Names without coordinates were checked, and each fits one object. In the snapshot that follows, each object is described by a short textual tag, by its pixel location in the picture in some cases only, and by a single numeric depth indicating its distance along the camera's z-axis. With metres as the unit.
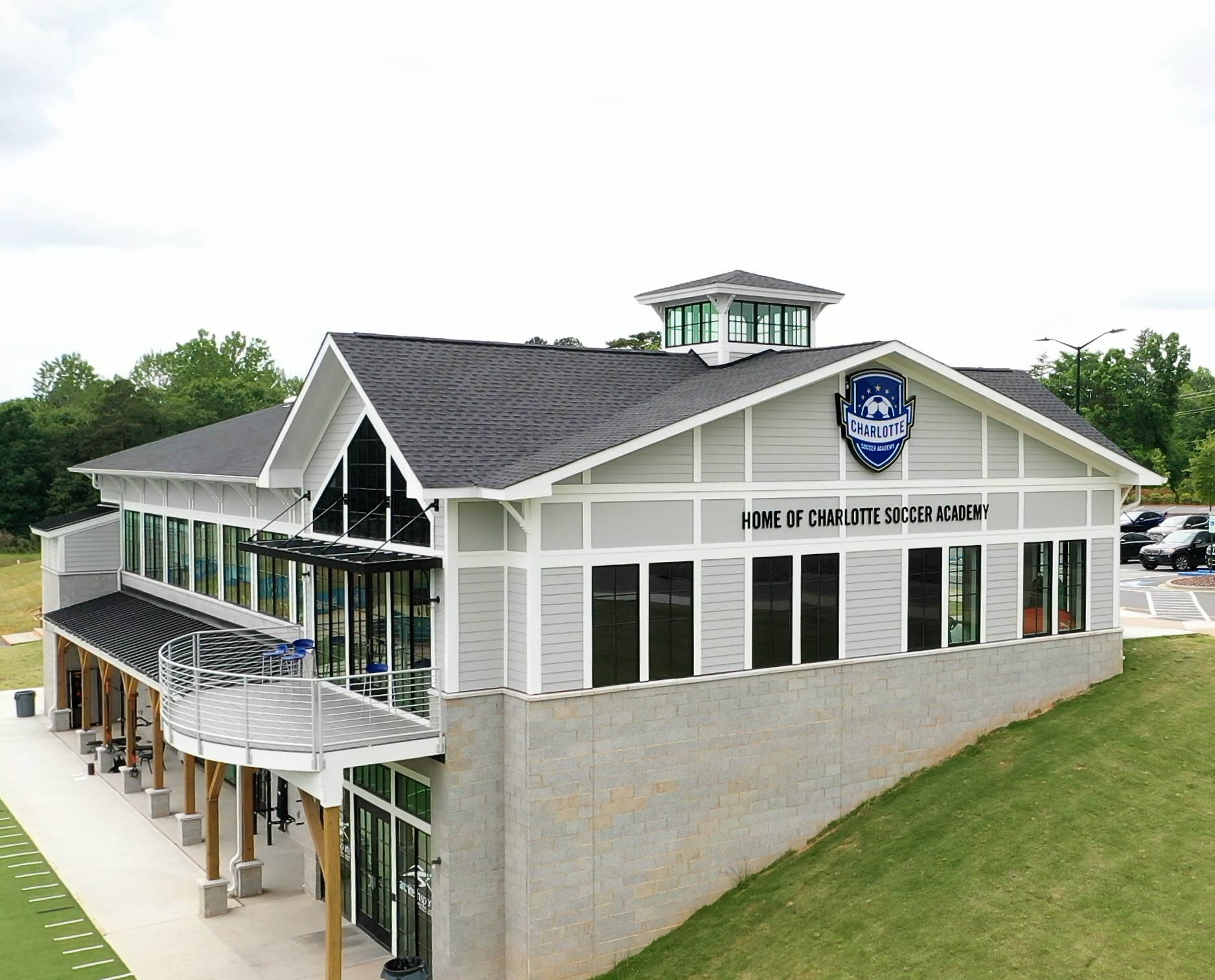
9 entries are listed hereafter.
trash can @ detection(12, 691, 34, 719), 39.09
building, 18.34
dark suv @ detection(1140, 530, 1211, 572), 47.34
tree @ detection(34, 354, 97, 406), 141.62
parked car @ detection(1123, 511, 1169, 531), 58.07
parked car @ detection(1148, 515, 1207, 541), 54.94
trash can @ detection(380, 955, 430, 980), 18.06
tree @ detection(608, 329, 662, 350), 88.31
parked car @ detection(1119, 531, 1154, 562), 50.53
